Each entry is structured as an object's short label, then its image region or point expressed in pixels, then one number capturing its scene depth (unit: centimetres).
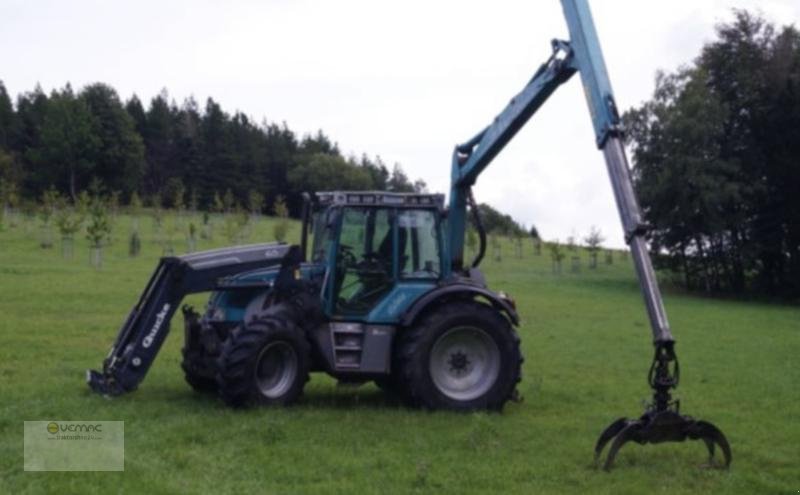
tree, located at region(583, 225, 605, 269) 5366
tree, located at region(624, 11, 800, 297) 3975
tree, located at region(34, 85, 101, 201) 7088
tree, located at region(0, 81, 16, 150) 8119
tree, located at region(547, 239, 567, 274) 4834
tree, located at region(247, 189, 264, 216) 6381
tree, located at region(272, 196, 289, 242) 4647
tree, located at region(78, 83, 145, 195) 7431
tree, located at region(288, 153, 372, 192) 6406
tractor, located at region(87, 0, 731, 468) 1101
